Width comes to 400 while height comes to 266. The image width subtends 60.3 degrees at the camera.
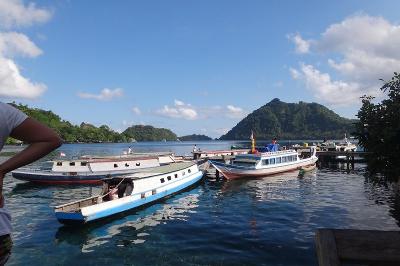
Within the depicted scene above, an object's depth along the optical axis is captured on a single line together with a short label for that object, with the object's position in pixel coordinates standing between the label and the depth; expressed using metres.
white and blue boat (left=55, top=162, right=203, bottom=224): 23.20
